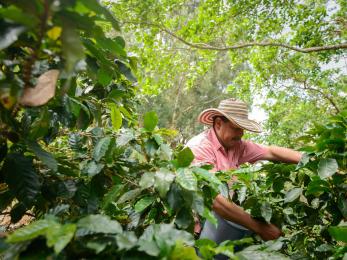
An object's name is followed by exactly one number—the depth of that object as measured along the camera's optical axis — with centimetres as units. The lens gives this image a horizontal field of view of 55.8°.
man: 215
